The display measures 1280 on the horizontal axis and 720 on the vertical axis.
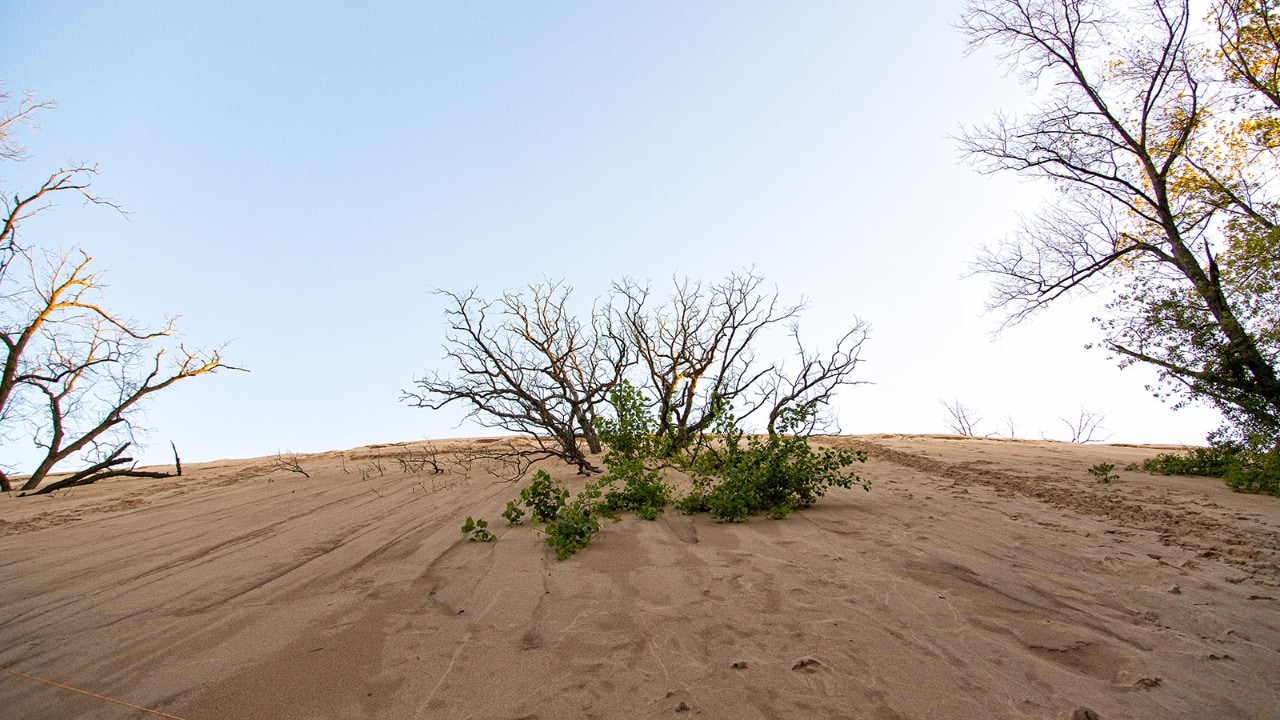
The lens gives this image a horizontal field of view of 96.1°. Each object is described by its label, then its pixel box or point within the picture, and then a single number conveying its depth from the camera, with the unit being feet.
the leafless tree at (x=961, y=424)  104.68
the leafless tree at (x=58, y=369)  45.03
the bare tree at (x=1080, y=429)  94.63
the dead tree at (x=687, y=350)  46.16
